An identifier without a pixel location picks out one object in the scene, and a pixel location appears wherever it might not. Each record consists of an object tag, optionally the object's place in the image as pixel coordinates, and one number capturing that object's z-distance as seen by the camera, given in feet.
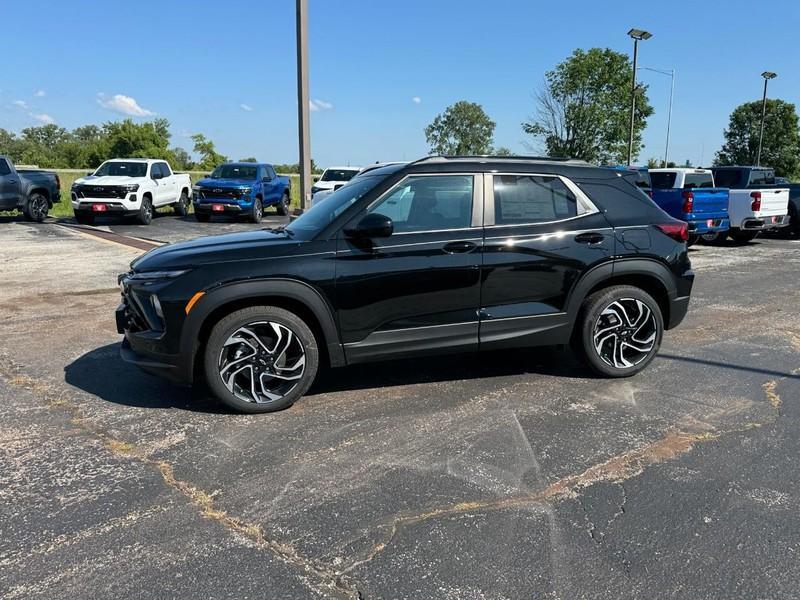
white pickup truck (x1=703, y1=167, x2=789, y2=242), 50.62
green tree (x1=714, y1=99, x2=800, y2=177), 183.73
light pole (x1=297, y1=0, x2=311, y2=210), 43.01
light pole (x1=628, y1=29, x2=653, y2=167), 95.71
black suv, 14.28
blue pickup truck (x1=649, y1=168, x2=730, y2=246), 46.73
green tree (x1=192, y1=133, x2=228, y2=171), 269.23
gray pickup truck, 59.08
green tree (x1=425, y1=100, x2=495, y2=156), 331.98
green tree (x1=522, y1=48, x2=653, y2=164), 128.67
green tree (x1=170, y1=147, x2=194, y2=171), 278.75
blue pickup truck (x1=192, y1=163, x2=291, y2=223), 65.77
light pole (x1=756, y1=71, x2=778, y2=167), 142.51
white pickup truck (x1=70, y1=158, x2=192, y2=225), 61.11
